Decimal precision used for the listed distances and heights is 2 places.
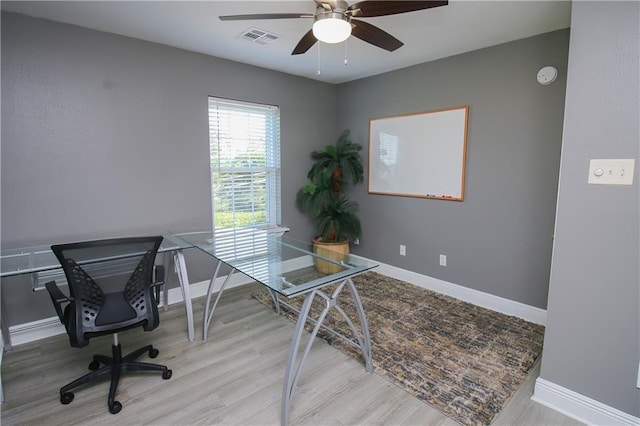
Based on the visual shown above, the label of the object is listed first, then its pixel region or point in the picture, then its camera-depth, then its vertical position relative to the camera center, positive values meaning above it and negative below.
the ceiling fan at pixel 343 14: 1.68 +0.92
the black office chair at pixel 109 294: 1.76 -0.66
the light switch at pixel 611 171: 1.56 +0.06
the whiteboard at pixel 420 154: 3.23 +0.30
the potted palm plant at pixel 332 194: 3.94 -0.17
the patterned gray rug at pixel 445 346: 1.96 -1.26
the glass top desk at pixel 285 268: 1.71 -0.55
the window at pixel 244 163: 3.44 +0.19
